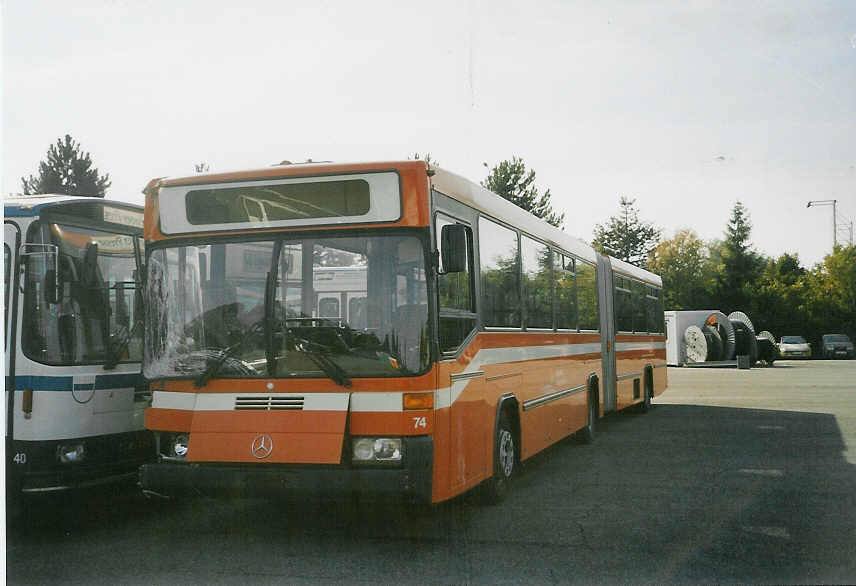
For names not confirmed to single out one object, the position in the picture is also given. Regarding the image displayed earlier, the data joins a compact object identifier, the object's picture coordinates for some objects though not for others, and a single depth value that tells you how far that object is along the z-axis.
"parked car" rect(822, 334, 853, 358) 32.36
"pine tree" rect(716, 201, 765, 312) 55.22
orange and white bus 6.68
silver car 45.72
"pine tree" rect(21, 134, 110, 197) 49.66
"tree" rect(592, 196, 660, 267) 85.06
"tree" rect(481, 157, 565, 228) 58.44
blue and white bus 7.38
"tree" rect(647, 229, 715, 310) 77.19
